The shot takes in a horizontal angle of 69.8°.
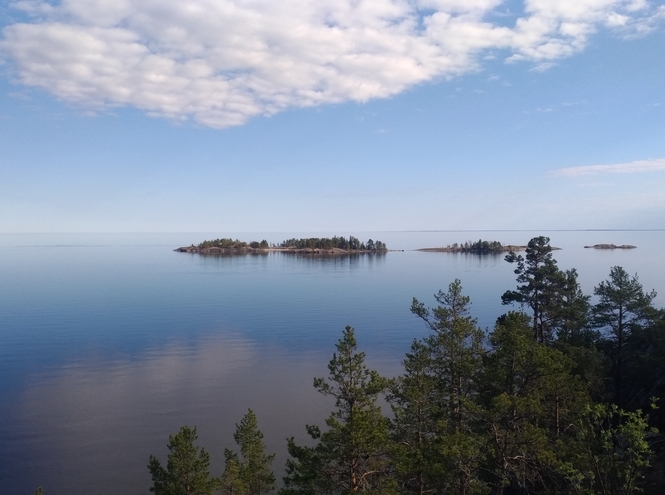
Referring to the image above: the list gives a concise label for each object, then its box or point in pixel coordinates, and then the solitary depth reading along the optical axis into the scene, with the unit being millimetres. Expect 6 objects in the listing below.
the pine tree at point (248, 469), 19562
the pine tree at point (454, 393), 16562
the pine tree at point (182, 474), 18125
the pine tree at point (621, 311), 31547
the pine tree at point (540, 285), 34719
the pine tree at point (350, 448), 16438
